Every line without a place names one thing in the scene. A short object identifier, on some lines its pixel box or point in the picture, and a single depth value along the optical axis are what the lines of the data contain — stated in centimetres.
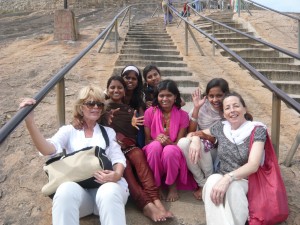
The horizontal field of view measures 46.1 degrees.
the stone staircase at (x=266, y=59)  525
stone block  780
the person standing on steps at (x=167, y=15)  1176
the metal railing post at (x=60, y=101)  263
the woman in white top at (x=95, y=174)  197
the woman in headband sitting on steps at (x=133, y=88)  317
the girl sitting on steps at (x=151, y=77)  342
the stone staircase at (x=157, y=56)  486
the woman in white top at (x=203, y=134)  247
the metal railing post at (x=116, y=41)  704
